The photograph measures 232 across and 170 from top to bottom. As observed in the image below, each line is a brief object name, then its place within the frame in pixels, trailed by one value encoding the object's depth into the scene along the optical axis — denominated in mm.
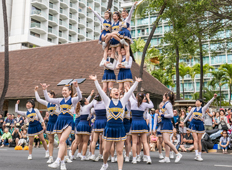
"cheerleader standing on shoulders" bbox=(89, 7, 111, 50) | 9172
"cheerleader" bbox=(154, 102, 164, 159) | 9844
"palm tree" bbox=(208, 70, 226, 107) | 45103
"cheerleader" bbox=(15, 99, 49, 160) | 9109
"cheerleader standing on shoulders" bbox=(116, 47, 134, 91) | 9073
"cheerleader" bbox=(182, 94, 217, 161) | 9508
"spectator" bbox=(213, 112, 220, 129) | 15406
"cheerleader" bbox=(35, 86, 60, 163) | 8164
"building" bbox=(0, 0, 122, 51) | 49391
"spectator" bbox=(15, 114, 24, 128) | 17973
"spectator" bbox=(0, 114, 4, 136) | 18659
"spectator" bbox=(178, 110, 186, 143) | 14438
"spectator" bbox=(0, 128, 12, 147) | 17467
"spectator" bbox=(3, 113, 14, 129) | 18306
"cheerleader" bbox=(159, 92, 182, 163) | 8656
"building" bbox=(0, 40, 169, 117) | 21516
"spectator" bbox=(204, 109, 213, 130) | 15016
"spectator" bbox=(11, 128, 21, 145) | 17094
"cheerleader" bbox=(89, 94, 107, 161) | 8812
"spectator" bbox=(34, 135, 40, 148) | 16945
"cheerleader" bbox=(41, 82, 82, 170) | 7022
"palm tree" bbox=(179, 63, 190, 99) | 44812
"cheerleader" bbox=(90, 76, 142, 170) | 6082
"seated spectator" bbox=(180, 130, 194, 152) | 13992
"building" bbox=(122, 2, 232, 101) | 65312
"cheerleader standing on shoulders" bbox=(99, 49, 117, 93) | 9148
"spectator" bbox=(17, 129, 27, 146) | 16181
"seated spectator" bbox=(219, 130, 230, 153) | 13625
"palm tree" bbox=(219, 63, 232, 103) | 42531
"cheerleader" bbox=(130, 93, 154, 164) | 8451
